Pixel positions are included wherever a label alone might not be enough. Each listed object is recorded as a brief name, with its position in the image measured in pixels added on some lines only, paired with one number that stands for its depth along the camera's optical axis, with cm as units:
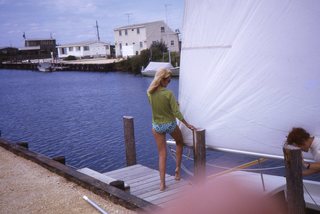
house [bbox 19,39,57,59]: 12556
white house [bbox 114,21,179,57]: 6956
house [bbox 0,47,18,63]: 13251
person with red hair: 473
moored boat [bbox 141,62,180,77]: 5506
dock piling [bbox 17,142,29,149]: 1102
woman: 582
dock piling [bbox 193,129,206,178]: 560
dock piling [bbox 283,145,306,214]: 462
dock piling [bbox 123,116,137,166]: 888
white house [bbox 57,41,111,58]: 10000
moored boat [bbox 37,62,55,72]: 8869
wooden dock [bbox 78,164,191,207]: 644
